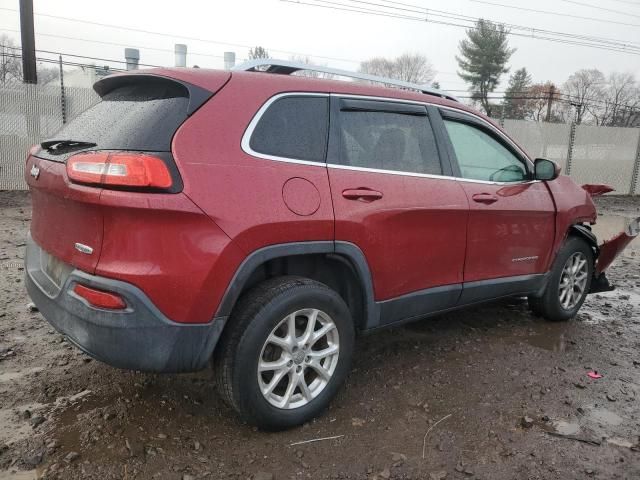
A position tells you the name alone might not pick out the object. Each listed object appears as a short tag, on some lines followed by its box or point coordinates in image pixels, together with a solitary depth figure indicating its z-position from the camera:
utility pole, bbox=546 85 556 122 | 44.72
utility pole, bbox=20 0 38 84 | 12.14
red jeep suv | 2.27
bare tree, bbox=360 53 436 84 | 54.94
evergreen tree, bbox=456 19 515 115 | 54.28
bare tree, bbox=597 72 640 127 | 42.17
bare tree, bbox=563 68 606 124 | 60.09
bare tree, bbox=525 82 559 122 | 55.72
